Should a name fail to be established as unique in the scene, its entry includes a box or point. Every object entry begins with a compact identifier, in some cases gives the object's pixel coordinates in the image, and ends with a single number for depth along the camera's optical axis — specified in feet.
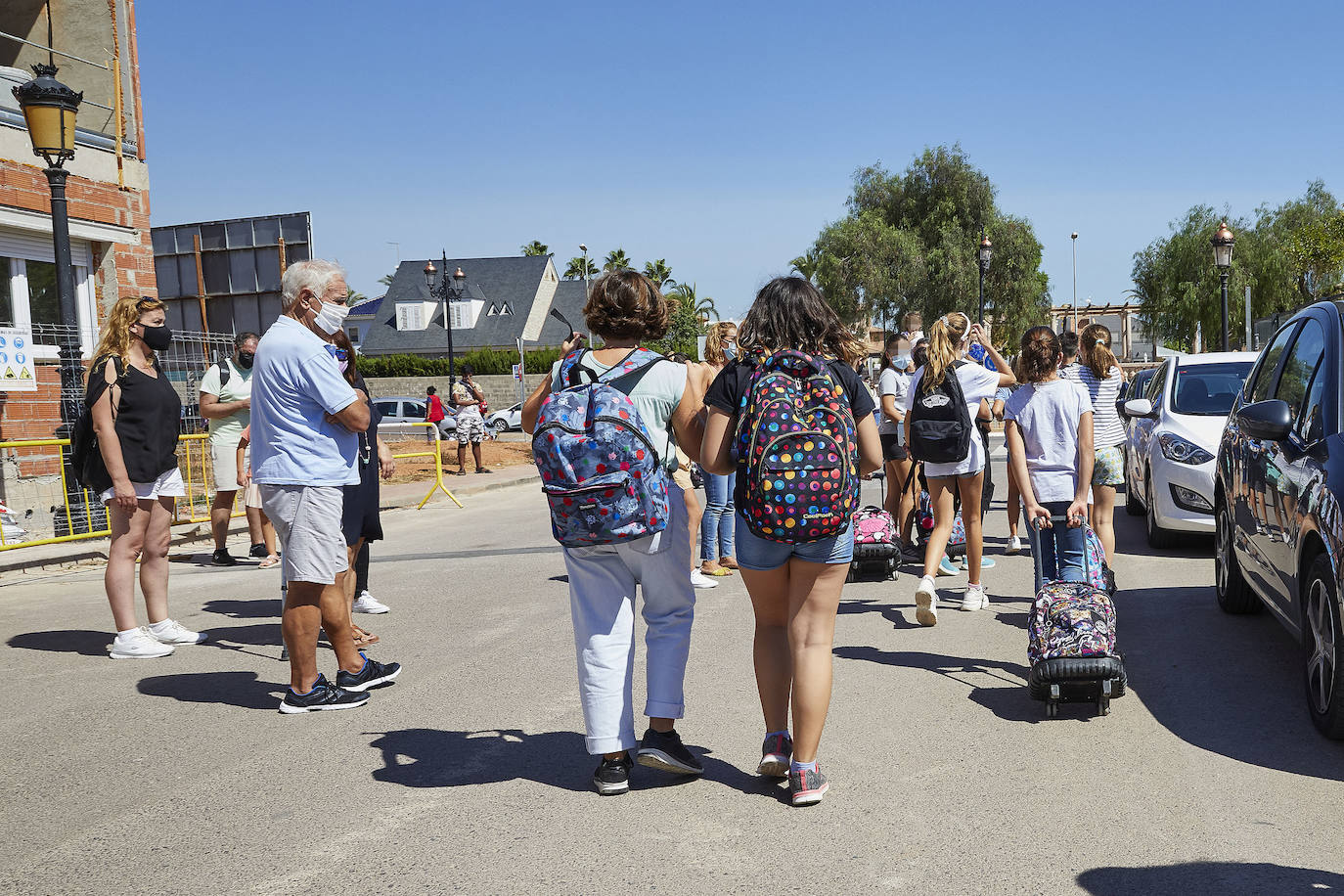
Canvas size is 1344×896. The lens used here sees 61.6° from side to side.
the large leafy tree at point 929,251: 149.69
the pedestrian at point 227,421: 28.09
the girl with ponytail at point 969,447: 23.03
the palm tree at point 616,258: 287.96
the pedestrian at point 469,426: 71.41
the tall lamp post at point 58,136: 34.04
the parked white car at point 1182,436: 28.63
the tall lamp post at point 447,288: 111.45
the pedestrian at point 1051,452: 19.31
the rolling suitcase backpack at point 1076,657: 15.89
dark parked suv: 14.39
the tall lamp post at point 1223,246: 73.38
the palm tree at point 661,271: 283.79
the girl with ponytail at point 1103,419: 22.13
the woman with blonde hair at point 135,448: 20.68
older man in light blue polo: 16.65
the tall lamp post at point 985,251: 96.94
